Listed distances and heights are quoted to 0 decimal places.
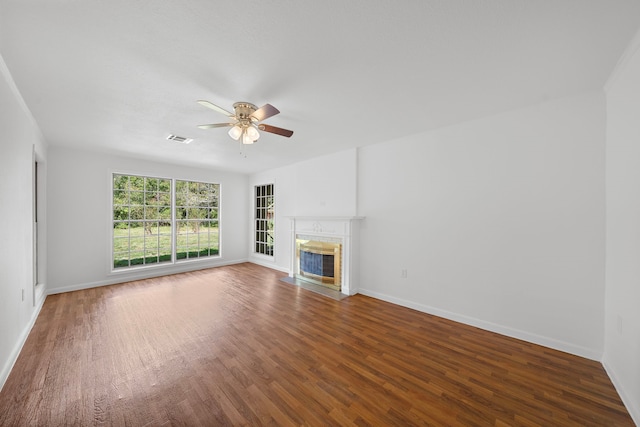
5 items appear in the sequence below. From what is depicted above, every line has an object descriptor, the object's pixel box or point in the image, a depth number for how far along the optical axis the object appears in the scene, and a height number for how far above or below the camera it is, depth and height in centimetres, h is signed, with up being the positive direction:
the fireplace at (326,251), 416 -73
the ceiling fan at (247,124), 236 +92
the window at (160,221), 503 -19
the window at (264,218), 632 -15
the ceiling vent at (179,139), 362 +113
